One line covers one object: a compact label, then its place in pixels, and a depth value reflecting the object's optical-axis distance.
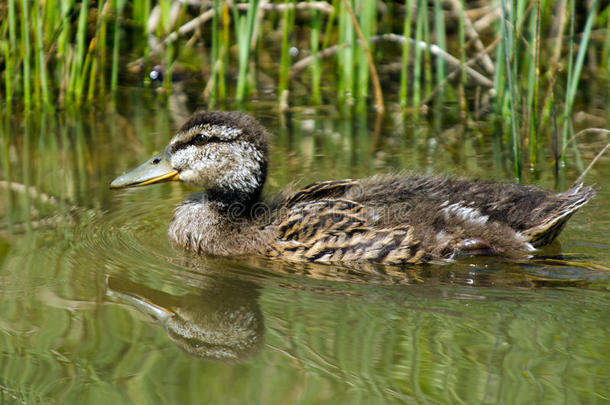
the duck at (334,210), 11.38
